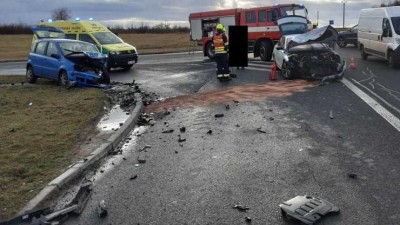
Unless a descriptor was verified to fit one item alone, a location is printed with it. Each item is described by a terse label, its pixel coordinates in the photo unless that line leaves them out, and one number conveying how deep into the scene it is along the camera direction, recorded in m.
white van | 17.83
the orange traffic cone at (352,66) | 18.06
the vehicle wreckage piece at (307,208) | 4.14
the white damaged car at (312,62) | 14.75
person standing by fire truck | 15.55
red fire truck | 22.20
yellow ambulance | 20.94
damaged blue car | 15.06
